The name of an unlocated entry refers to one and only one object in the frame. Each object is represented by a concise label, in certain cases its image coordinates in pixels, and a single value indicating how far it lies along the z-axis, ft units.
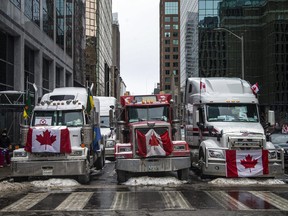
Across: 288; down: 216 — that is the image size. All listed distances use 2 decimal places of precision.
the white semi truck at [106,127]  82.07
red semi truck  49.75
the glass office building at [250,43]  273.75
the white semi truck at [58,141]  50.31
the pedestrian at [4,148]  72.72
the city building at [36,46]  100.53
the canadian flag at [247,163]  50.57
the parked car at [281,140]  74.08
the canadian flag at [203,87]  59.04
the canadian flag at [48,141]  50.39
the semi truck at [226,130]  50.80
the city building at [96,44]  322.14
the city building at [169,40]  590.55
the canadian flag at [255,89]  58.72
